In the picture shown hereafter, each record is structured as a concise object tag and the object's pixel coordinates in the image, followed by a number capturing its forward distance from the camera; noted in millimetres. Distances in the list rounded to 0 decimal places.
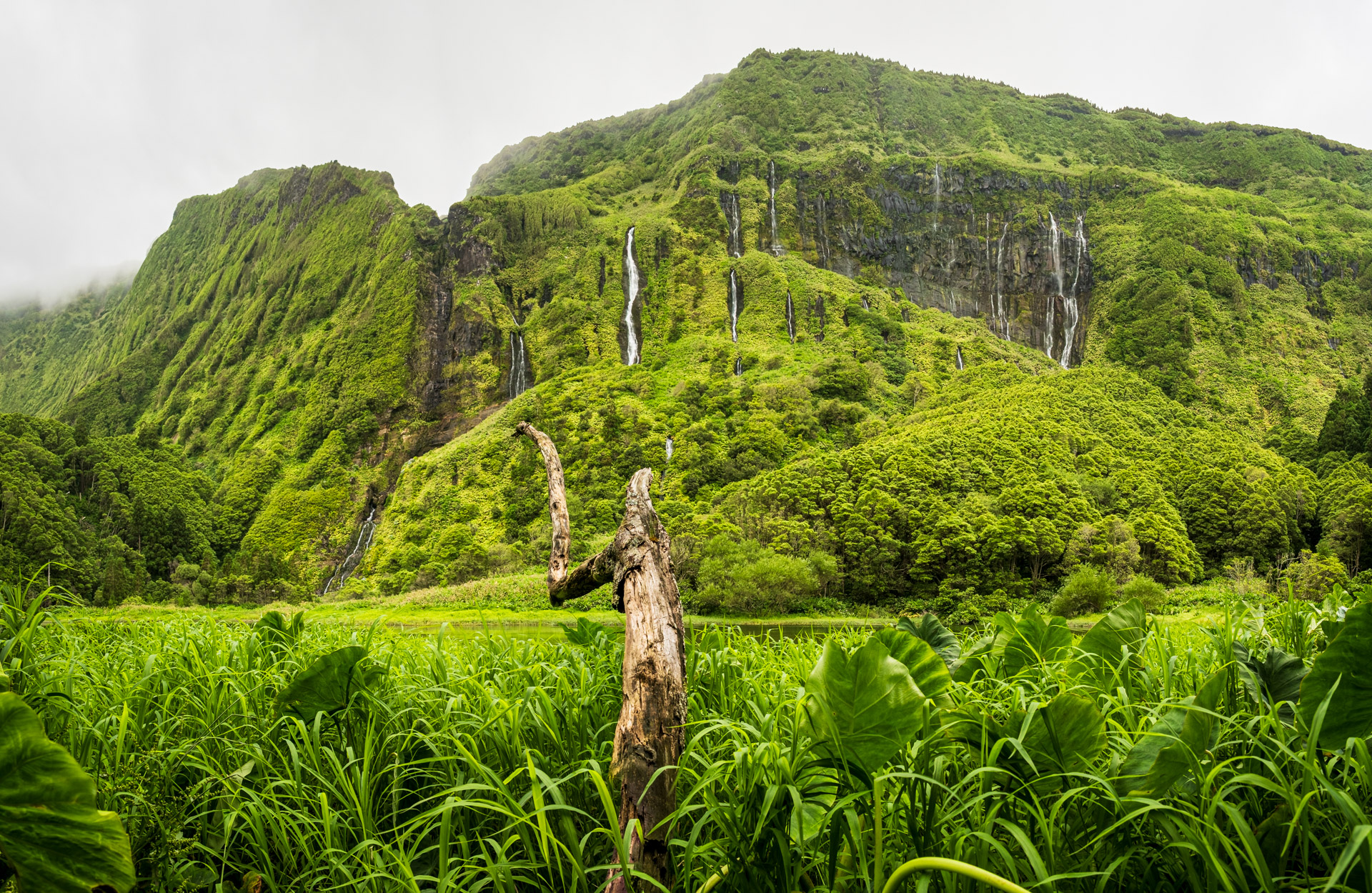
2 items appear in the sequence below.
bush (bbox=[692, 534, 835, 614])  30219
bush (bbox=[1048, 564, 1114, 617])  27344
